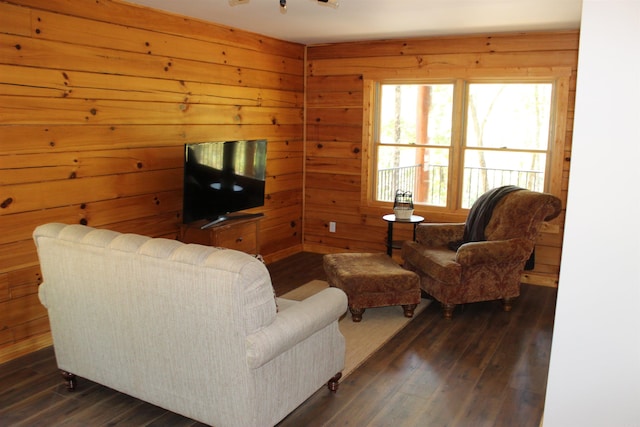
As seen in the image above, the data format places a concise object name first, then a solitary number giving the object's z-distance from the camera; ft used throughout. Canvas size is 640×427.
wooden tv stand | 15.07
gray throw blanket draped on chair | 15.70
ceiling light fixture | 10.70
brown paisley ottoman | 14.03
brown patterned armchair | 14.33
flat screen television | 14.53
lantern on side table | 17.57
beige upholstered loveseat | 8.04
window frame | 16.88
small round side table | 17.38
